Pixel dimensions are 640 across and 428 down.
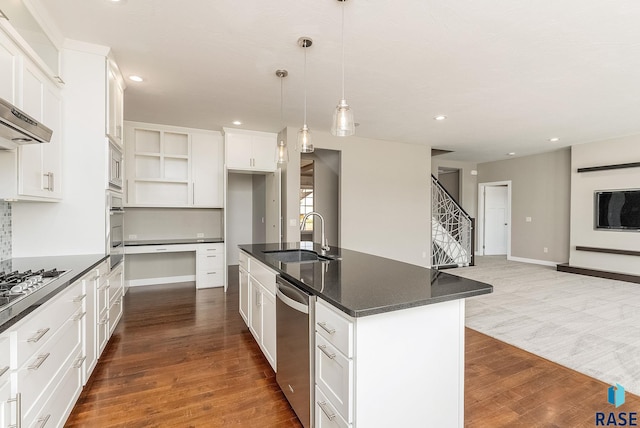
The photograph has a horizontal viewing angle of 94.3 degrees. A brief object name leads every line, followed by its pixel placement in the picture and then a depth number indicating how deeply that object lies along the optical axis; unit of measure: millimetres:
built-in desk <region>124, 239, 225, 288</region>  4797
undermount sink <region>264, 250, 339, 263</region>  2836
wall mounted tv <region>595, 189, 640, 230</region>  5402
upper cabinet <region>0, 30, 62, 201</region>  1748
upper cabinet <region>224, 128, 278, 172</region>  4953
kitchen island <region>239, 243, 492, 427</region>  1264
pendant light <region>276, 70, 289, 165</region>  3002
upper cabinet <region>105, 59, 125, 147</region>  2666
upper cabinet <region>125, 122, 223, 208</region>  4734
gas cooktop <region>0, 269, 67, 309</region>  1378
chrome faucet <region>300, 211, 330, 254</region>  2773
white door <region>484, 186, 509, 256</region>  8508
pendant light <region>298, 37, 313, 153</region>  2482
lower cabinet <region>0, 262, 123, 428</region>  1173
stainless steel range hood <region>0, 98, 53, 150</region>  1426
